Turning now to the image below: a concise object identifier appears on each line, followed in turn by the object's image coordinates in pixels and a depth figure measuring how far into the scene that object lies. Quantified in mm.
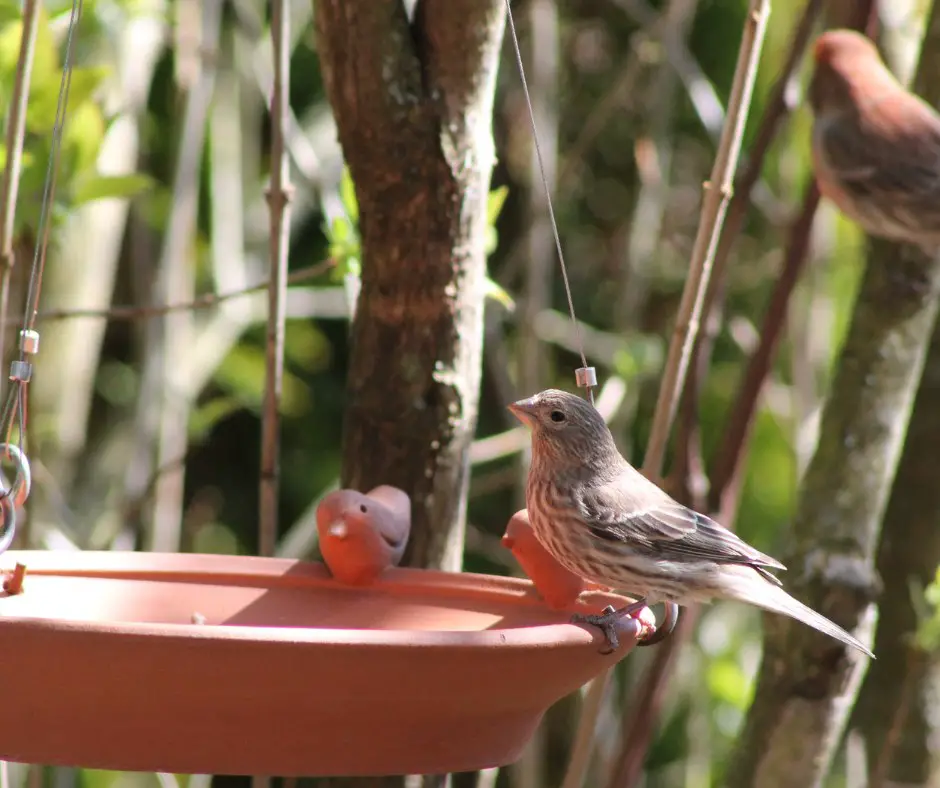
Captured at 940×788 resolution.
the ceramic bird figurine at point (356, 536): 3623
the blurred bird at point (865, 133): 6242
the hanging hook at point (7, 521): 3164
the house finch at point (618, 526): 4082
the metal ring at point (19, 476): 3092
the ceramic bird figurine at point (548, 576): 3527
